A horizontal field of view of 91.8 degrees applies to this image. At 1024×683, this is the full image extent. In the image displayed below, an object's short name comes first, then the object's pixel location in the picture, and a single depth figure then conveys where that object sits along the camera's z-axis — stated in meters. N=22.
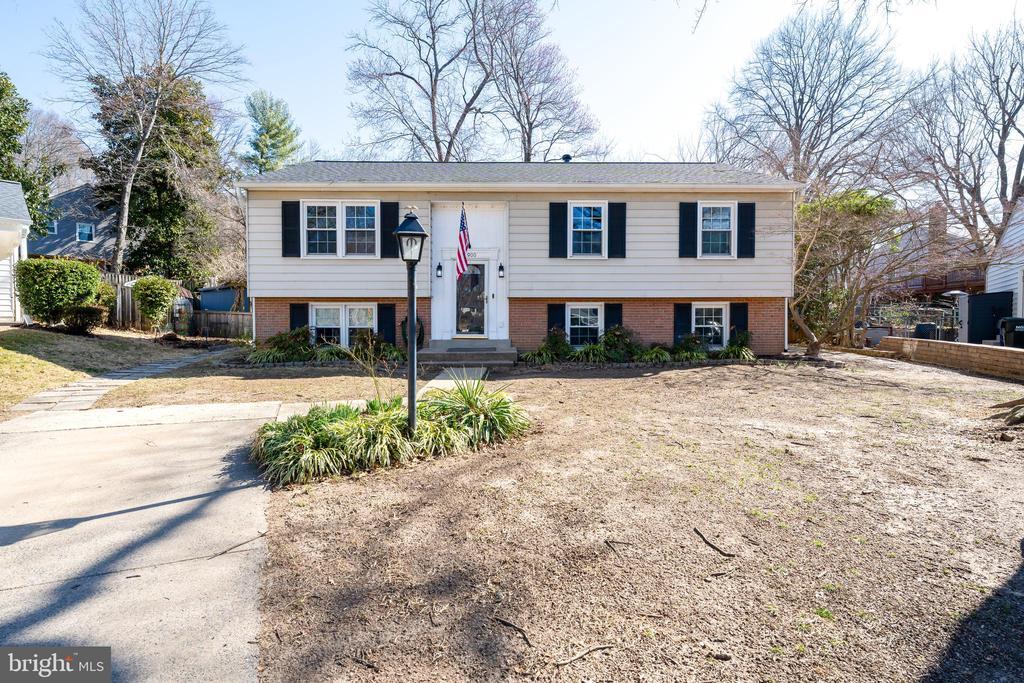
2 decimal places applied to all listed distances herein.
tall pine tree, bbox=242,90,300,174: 34.16
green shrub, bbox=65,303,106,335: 12.18
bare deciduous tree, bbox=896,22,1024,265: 18.58
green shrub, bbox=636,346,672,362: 11.23
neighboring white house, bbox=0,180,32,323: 9.14
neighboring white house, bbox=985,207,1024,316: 14.84
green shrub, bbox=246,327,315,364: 11.04
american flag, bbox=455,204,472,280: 9.02
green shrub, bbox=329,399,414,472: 4.42
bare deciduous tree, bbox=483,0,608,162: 21.94
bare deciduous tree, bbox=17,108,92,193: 22.34
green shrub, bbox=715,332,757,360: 11.54
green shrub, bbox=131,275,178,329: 15.27
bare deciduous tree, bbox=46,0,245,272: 18.09
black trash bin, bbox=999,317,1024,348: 12.23
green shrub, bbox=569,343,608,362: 11.11
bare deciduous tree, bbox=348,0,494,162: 22.31
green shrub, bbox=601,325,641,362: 11.41
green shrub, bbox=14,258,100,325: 11.59
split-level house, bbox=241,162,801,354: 11.53
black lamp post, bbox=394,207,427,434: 4.89
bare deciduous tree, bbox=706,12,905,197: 19.97
